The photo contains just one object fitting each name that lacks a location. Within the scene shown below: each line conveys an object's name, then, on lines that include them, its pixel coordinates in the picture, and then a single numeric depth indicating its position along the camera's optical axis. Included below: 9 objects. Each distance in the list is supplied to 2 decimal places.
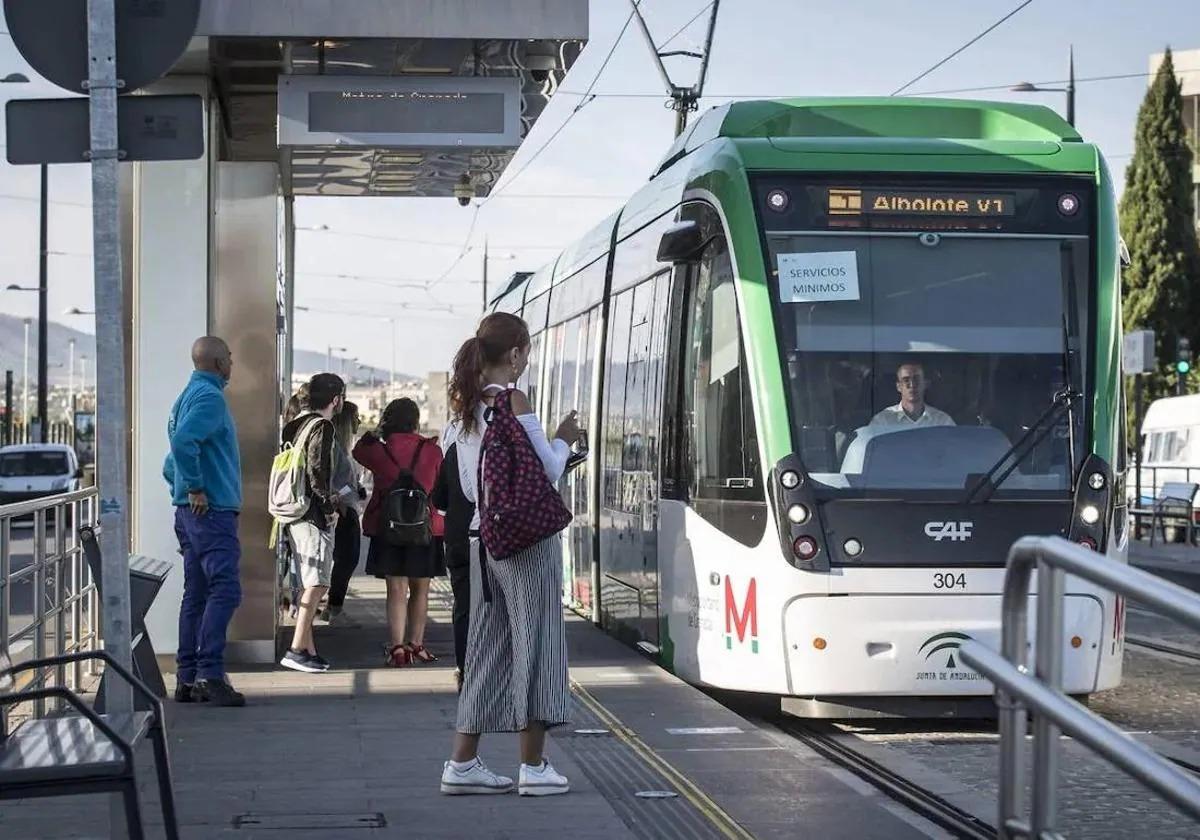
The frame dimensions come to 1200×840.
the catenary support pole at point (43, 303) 53.42
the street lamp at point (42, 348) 54.31
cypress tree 60.06
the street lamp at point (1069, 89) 31.70
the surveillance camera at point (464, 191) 14.70
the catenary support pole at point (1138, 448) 31.70
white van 38.19
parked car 43.42
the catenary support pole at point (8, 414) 62.25
